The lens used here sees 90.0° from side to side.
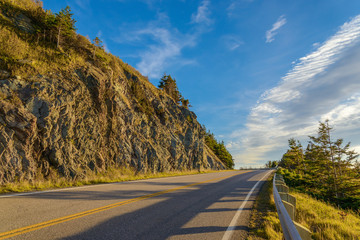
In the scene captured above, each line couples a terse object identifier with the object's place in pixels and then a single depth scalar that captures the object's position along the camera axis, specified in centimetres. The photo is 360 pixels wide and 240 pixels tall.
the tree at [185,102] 4476
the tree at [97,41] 2057
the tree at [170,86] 3994
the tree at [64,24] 1669
